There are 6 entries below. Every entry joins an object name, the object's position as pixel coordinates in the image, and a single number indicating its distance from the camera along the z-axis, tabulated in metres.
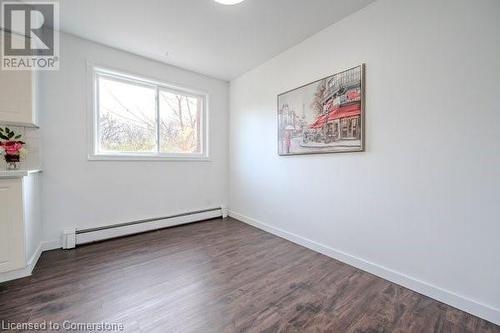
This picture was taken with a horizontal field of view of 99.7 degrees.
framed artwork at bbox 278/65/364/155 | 2.18
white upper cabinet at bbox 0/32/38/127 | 1.99
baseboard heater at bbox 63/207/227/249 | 2.62
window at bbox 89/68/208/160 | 2.97
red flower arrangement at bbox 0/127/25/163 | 2.10
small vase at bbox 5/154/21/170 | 2.12
